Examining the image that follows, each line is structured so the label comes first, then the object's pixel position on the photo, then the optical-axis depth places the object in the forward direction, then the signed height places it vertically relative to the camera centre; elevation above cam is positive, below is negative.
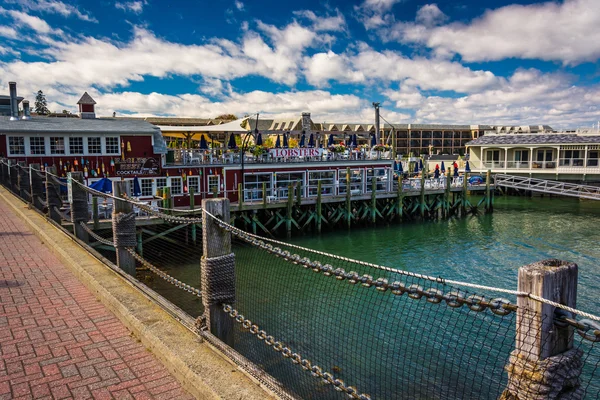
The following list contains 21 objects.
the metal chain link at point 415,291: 2.59 -0.91
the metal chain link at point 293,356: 3.67 -1.86
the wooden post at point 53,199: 11.48 -1.23
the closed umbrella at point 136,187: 24.51 -1.95
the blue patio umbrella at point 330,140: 35.76 +0.80
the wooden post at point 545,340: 2.43 -1.01
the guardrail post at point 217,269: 4.70 -1.21
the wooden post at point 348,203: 28.80 -3.24
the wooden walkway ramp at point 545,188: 36.22 -3.23
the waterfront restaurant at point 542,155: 46.16 -0.40
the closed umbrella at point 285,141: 34.72 +0.74
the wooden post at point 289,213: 26.19 -3.49
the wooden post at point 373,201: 30.22 -3.26
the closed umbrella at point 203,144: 29.05 +0.43
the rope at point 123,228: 7.09 -1.19
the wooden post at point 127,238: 7.16 -1.32
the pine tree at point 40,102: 87.12 +9.20
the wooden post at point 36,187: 13.57 -1.08
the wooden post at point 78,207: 9.62 -1.18
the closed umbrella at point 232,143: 29.50 +0.50
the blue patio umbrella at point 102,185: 21.29 -1.57
